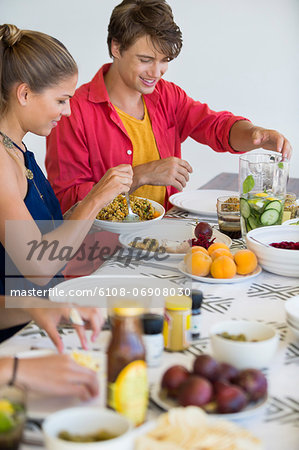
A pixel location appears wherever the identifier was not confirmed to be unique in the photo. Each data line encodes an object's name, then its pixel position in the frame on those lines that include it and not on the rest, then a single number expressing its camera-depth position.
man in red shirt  2.31
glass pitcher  1.85
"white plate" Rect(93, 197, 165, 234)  1.97
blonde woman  1.57
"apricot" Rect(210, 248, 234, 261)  1.56
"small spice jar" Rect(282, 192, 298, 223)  2.03
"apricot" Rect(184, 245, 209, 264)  1.60
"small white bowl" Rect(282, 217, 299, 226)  1.88
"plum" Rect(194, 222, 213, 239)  1.78
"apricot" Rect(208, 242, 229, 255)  1.64
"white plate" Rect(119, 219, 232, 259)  1.85
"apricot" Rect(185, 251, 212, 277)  1.53
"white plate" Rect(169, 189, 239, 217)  2.29
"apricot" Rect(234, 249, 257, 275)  1.54
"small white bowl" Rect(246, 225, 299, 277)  1.56
